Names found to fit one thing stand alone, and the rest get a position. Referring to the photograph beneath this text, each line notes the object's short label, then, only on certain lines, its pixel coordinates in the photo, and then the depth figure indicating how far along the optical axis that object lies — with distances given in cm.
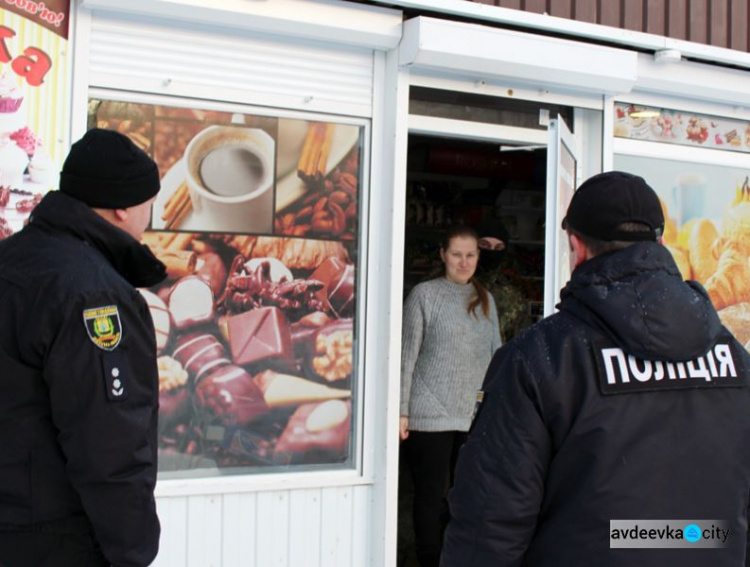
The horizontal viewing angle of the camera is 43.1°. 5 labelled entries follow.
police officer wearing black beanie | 235
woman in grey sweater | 500
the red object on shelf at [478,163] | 685
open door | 440
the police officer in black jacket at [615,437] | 209
